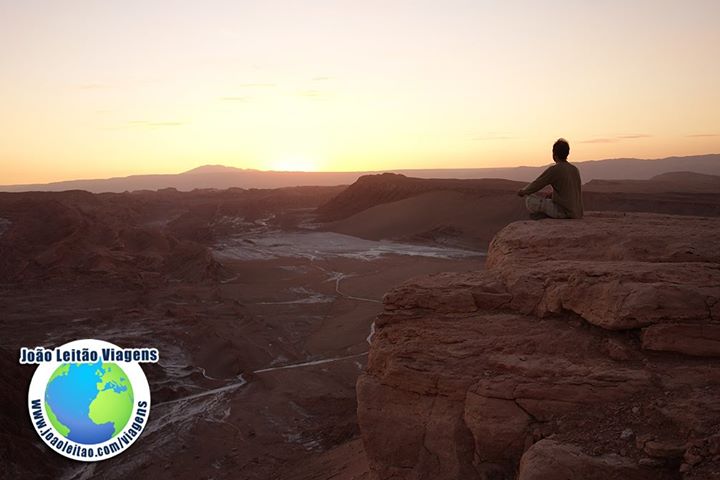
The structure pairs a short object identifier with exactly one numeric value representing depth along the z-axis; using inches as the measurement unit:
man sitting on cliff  199.9
